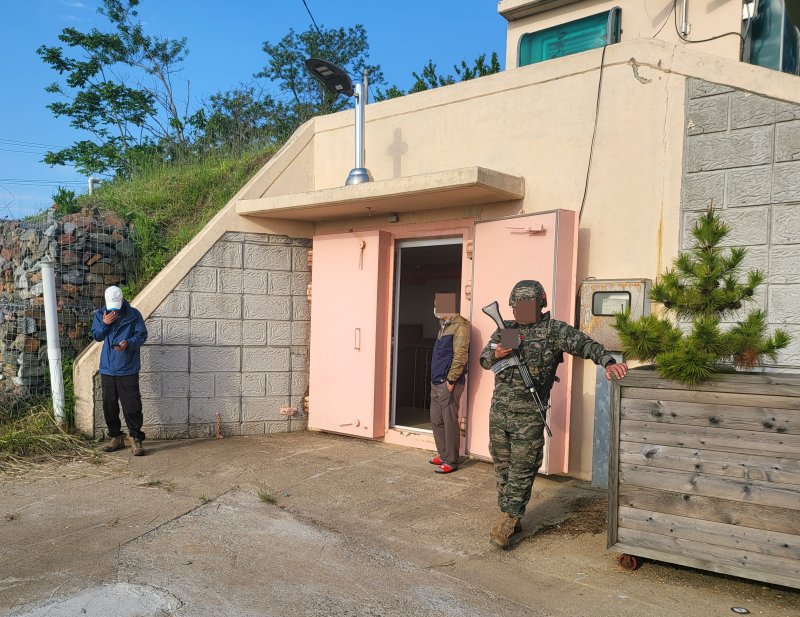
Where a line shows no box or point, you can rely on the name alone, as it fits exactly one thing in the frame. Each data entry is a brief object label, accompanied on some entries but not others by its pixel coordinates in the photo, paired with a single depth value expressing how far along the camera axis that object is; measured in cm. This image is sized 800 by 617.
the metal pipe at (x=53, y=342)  700
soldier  440
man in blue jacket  668
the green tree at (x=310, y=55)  2055
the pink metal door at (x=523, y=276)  582
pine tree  380
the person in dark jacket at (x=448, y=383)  621
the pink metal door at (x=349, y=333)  739
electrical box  559
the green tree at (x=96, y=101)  1873
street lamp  736
